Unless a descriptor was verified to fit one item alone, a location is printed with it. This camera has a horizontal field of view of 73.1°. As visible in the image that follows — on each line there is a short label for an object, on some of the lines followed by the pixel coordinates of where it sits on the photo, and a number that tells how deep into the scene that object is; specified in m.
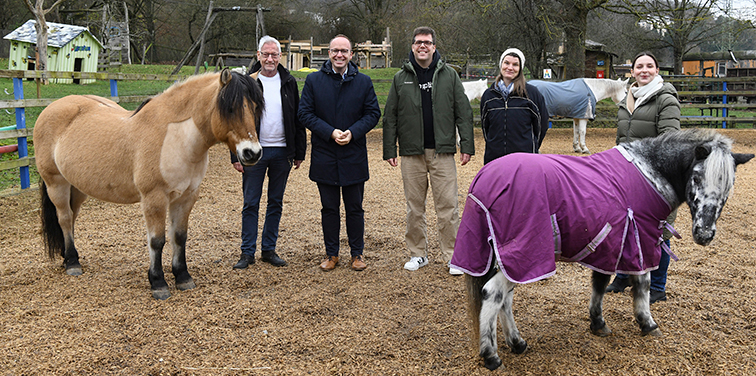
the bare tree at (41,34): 12.55
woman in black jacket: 3.83
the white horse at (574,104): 10.68
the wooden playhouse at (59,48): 14.90
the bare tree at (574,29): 12.39
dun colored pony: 3.41
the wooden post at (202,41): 12.73
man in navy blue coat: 4.07
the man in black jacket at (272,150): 4.21
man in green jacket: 4.11
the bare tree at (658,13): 11.99
